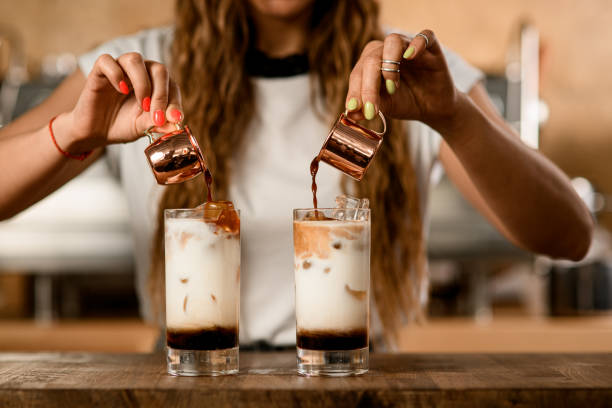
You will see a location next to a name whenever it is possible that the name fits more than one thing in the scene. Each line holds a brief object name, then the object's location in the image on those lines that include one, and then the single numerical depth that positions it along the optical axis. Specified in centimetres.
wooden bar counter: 89
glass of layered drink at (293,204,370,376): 100
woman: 146
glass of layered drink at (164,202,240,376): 101
